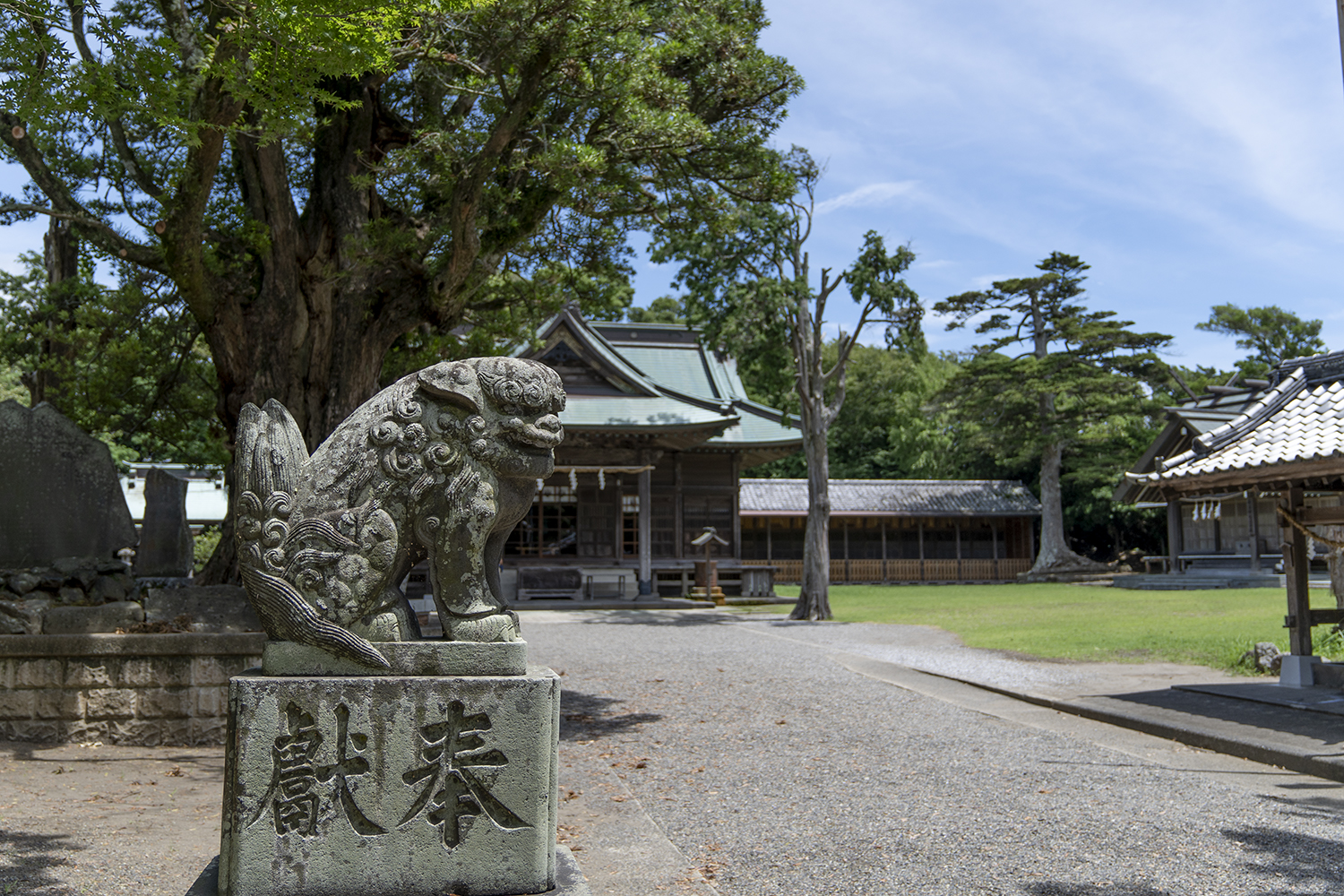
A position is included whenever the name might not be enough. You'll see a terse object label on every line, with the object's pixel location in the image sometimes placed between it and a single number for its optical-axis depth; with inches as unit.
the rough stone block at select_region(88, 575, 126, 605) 293.6
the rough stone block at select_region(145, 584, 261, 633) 293.4
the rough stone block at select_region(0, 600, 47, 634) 275.4
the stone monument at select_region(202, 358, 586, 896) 113.4
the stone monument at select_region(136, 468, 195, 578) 422.6
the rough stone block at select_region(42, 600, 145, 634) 278.8
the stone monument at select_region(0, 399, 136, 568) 304.7
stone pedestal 112.5
